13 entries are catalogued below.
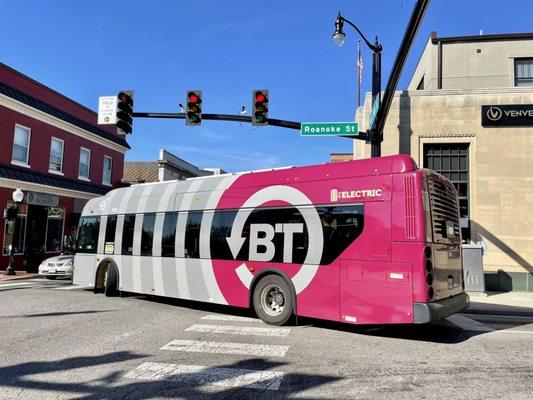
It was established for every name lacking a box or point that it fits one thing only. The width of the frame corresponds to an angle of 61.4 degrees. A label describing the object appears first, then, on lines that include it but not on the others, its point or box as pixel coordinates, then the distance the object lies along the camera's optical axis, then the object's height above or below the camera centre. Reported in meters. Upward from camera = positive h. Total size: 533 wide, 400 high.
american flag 28.01 +11.47
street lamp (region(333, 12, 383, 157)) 13.82 +5.73
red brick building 20.38 +3.90
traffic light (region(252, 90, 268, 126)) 15.24 +4.53
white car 17.28 -1.18
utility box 14.22 -0.55
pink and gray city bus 7.29 +0.04
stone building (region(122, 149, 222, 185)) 36.75 +6.23
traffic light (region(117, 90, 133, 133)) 15.44 +4.45
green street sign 14.80 +3.91
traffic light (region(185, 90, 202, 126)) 15.82 +4.67
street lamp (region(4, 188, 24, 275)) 18.31 +0.87
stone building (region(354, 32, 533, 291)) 15.71 +3.61
